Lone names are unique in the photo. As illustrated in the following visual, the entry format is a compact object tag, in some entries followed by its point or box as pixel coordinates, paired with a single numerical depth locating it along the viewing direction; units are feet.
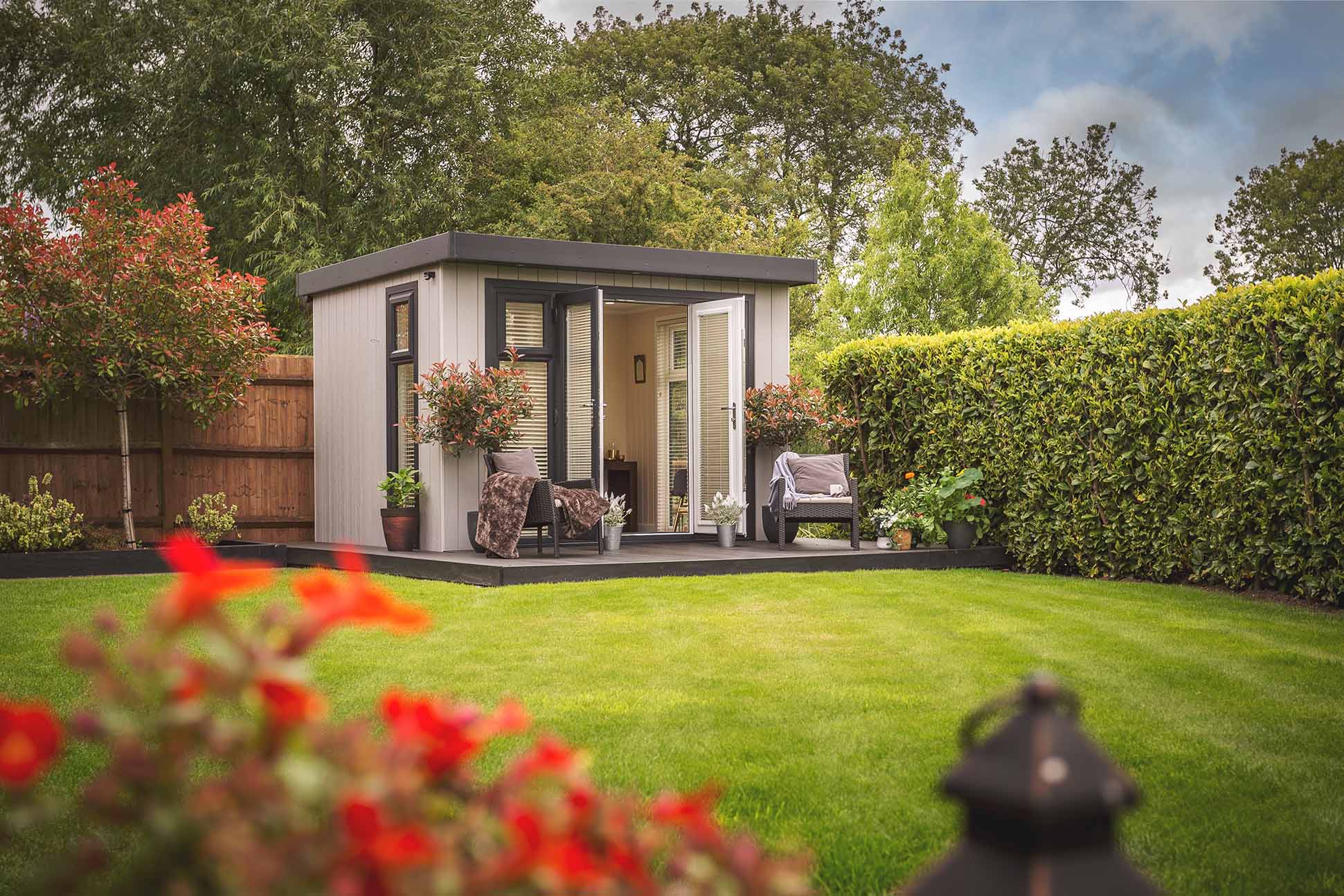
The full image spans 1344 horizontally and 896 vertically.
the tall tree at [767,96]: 78.38
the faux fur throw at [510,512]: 29.09
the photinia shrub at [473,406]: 30.71
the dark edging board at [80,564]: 29.50
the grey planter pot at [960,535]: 32.86
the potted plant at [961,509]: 32.68
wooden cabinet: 44.42
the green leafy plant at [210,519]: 34.83
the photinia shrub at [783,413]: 34.76
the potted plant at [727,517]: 34.30
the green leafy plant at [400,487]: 32.60
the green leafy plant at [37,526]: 30.53
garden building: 32.37
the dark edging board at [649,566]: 27.40
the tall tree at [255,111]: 58.90
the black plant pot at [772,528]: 34.94
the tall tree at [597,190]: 60.70
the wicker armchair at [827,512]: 32.78
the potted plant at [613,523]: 32.09
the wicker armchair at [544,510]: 29.30
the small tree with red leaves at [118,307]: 31.12
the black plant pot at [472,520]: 31.71
